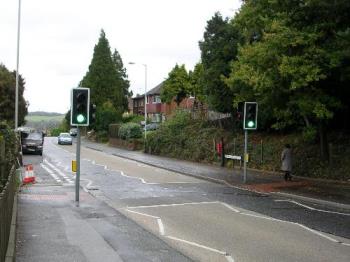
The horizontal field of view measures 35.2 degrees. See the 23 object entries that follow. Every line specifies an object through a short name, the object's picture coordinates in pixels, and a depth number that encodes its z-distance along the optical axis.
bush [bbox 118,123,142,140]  57.28
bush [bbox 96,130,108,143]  73.06
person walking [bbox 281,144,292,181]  23.36
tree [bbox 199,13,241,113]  34.44
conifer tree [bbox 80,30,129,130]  81.75
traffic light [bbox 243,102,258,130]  22.34
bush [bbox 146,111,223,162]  36.45
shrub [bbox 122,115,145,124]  71.47
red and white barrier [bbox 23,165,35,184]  22.14
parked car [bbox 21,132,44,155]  43.19
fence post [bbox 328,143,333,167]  23.47
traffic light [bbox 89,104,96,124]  16.73
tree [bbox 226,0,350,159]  19.80
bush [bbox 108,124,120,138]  63.03
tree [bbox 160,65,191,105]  65.50
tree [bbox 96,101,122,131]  73.50
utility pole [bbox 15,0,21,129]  34.09
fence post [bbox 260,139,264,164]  28.97
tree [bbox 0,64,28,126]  50.66
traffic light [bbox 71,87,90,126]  16.45
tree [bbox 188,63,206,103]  61.33
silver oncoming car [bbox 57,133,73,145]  65.75
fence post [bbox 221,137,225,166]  32.66
